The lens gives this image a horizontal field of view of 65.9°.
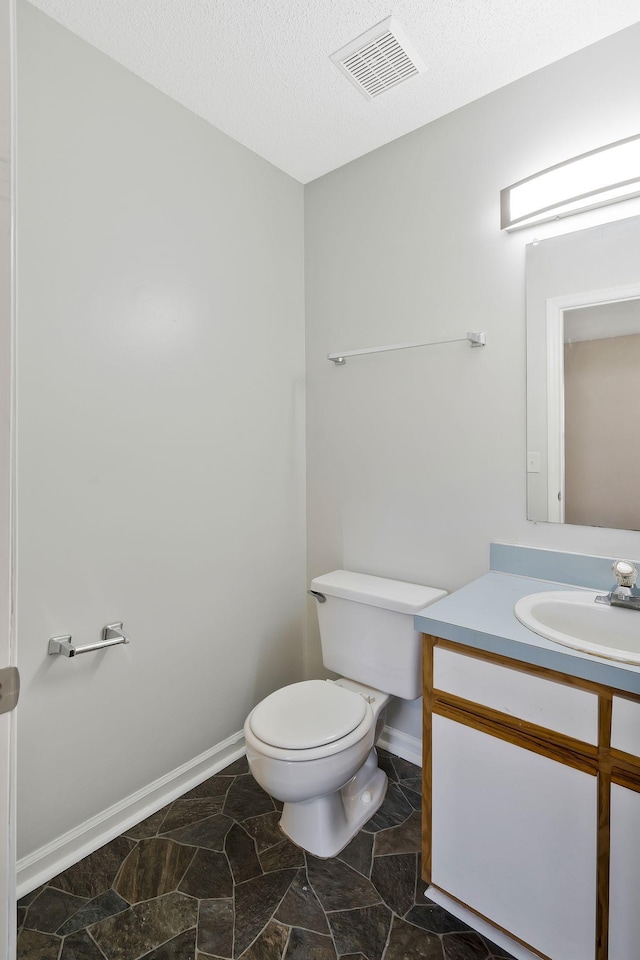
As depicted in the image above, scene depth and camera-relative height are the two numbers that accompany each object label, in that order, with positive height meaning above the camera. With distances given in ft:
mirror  4.92 +1.12
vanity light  4.81 +3.09
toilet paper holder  4.93 -1.64
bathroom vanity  3.51 -2.37
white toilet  4.92 -2.55
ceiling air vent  4.98 +4.57
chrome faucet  4.52 -0.98
